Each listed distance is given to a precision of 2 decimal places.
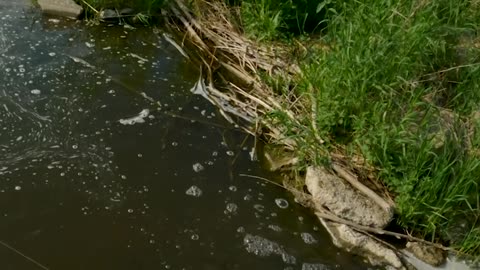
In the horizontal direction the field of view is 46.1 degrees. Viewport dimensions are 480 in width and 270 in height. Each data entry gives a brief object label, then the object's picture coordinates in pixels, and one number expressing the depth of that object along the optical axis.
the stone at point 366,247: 3.29
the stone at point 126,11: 4.96
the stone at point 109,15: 4.89
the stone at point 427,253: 3.33
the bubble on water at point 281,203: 3.55
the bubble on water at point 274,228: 3.37
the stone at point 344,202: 3.44
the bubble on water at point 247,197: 3.53
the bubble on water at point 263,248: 3.19
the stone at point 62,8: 4.85
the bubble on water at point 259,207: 3.48
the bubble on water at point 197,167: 3.65
